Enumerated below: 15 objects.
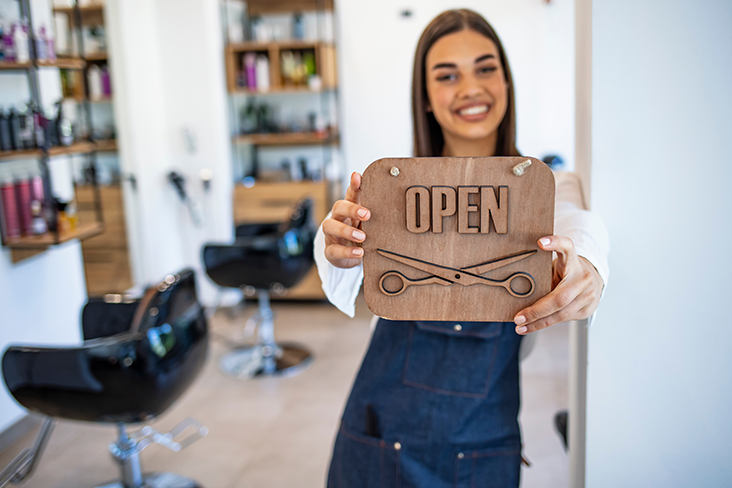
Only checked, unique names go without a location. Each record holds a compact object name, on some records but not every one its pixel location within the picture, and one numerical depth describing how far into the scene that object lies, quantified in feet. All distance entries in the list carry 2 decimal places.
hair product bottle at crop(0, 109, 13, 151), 8.72
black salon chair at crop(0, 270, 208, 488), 6.42
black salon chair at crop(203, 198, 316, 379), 11.39
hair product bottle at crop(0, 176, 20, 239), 8.96
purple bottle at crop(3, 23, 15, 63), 8.76
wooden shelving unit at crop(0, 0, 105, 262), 8.93
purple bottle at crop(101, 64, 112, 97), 13.03
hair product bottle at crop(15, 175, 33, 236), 9.21
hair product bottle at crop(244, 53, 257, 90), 14.83
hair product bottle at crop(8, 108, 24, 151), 8.84
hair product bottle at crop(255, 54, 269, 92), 14.84
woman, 3.92
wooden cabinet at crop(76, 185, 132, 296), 12.50
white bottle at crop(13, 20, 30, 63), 8.81
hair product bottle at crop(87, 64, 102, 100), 12.85
